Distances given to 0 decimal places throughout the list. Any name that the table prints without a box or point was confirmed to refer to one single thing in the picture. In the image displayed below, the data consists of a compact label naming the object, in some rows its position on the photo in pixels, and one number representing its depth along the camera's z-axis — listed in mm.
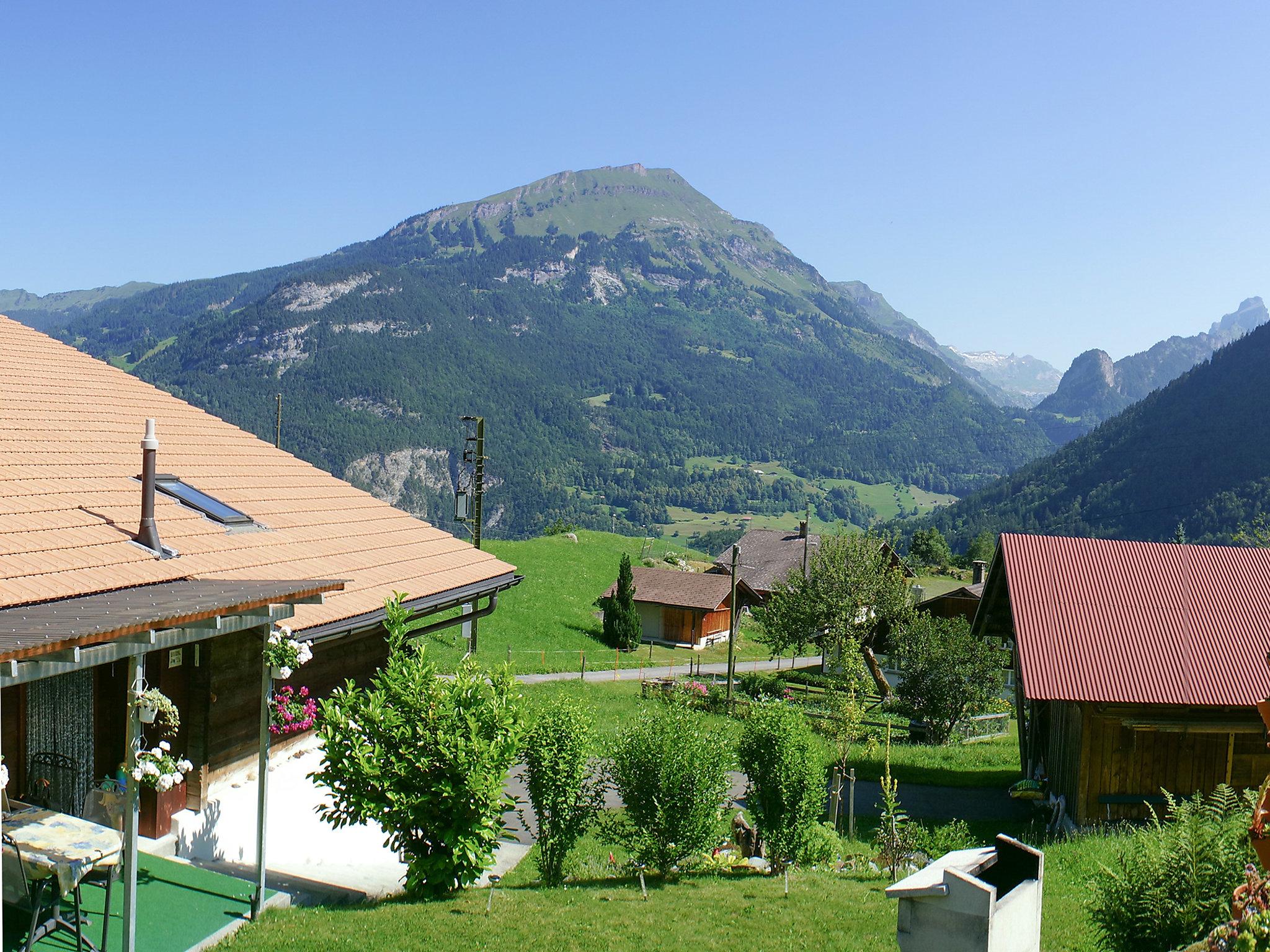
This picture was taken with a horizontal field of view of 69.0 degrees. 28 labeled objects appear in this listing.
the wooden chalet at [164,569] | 7051
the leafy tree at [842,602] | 35625
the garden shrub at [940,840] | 12953
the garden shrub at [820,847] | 12320
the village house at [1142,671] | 16094
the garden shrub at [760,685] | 35688
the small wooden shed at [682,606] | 49281
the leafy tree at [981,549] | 80750
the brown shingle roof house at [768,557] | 58188
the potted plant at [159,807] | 9469
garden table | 6652
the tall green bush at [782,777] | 11641
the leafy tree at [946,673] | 27766
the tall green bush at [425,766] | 8844
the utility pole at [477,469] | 28625
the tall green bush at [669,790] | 10898
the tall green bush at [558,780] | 10383
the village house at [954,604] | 48219
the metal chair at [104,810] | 7809
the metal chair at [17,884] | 6480
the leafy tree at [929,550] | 81312
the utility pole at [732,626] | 32688
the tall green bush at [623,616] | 44062
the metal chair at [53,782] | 8875
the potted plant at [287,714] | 8727
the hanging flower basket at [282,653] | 8312
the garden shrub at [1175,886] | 7359
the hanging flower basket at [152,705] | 6410
